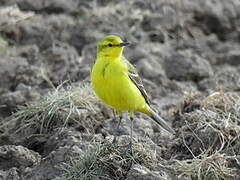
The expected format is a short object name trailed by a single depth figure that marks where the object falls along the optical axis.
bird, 11.17
